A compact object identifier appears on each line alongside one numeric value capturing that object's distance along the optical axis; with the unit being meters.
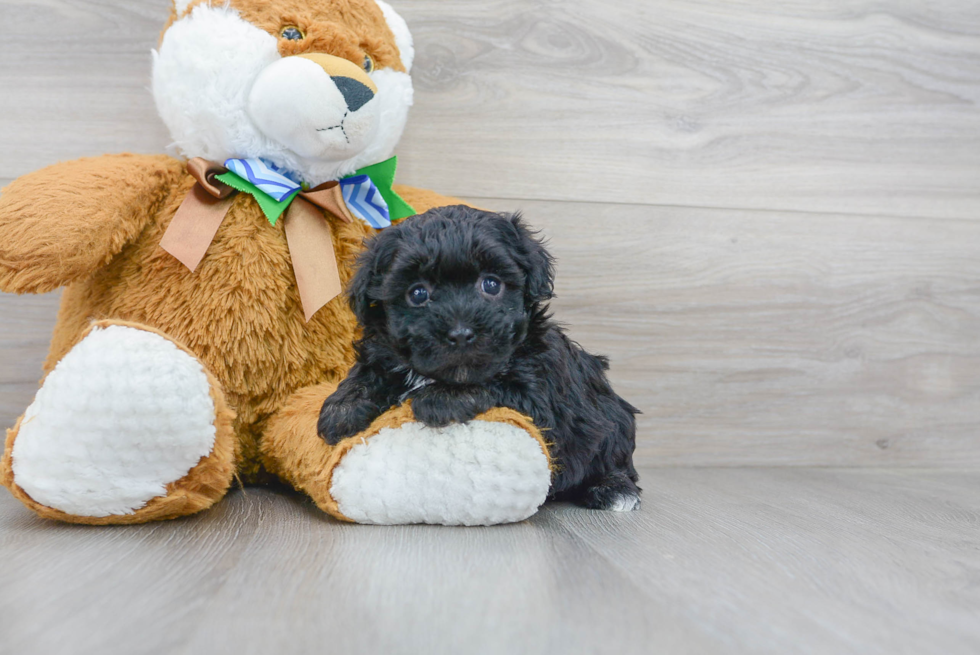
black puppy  0.83
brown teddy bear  0.83
